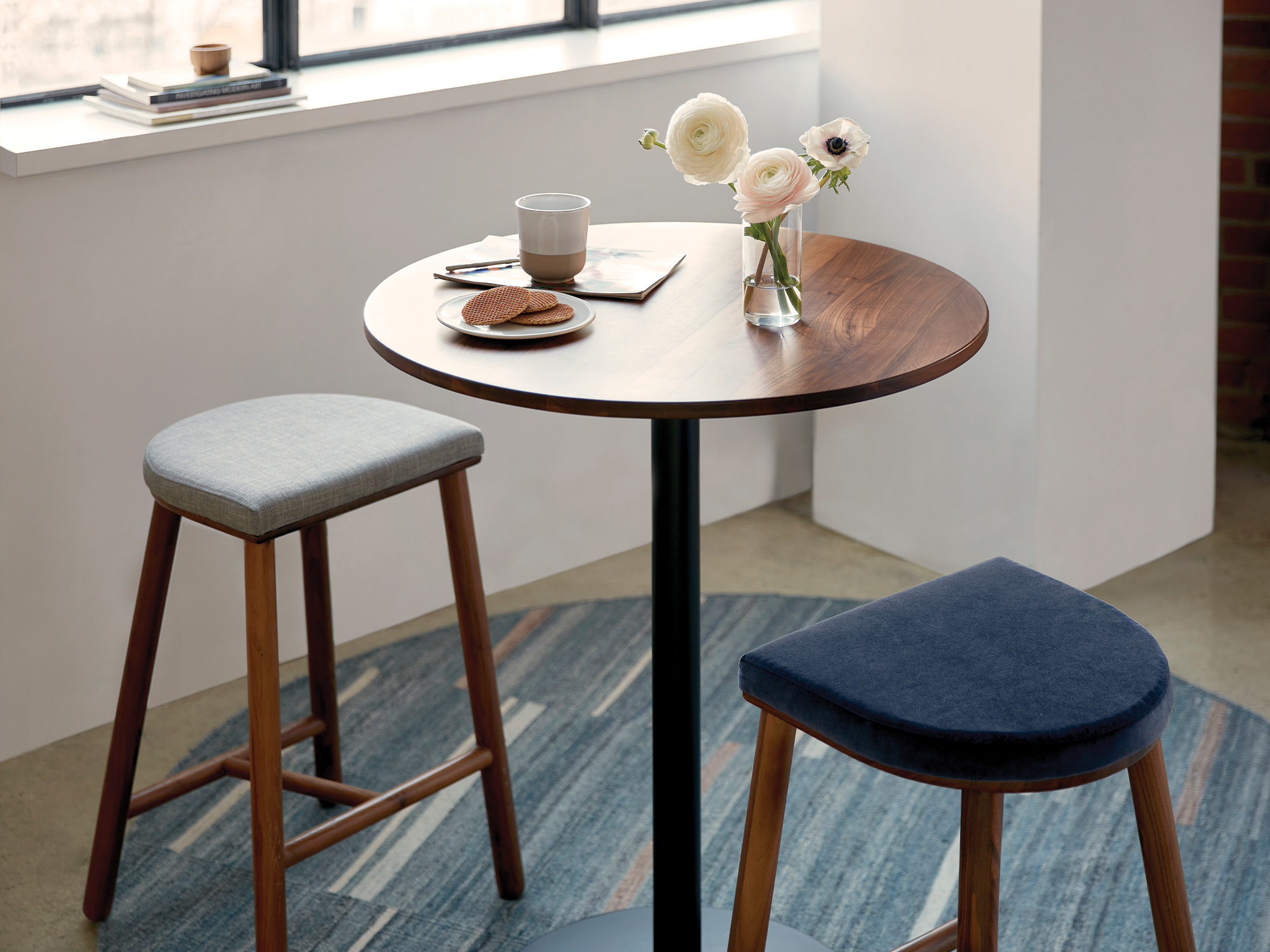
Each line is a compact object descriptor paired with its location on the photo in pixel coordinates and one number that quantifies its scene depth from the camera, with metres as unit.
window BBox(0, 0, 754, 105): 2.39
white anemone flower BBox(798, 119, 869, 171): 1.61
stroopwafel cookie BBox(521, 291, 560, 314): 1.66
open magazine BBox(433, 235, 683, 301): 1.78
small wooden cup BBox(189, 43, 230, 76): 2.42
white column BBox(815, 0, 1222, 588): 2.75
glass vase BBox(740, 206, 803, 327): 1.63
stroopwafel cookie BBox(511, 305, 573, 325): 1.64
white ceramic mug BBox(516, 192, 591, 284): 1.76
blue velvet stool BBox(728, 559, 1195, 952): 1.29
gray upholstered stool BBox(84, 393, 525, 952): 1.75
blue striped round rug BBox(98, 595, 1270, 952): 2.03
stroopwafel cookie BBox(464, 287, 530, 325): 1.64
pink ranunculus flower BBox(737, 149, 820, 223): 1.55
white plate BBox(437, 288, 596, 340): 1.61
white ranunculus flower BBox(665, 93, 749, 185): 1.58
